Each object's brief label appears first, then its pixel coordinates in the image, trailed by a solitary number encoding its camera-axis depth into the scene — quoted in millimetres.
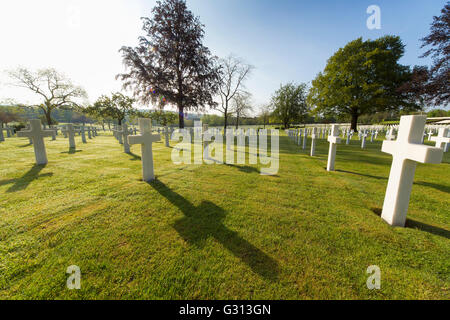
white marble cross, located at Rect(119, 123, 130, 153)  8119
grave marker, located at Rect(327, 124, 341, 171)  5000
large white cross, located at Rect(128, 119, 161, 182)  4105
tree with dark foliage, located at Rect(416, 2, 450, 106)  14365
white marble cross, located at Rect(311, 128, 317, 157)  7595
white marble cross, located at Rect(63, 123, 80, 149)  9298
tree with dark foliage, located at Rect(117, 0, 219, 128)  15328
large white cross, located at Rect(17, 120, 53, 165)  5383
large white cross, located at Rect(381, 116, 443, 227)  2215
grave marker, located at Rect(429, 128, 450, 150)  5443
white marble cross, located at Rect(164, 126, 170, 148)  11094
